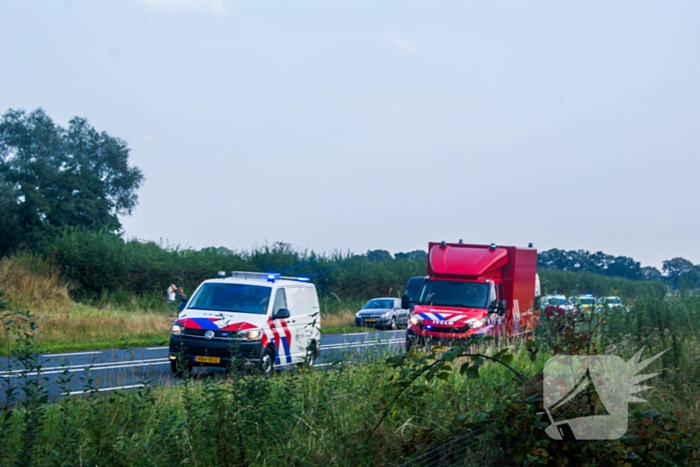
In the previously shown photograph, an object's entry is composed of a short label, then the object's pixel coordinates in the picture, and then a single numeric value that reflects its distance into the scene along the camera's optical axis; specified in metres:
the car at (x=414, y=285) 29.25
